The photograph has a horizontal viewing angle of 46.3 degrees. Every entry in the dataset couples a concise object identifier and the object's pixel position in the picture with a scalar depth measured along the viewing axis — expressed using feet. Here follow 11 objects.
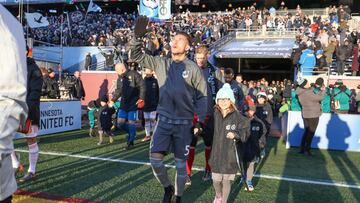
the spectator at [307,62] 59.33
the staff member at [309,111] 31.09
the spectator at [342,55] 60.23
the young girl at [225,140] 15.76
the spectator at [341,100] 42.24
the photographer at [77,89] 52.95
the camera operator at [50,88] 47.07
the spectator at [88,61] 75.81
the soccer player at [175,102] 15.81
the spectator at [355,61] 59.26
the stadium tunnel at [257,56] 72.59
